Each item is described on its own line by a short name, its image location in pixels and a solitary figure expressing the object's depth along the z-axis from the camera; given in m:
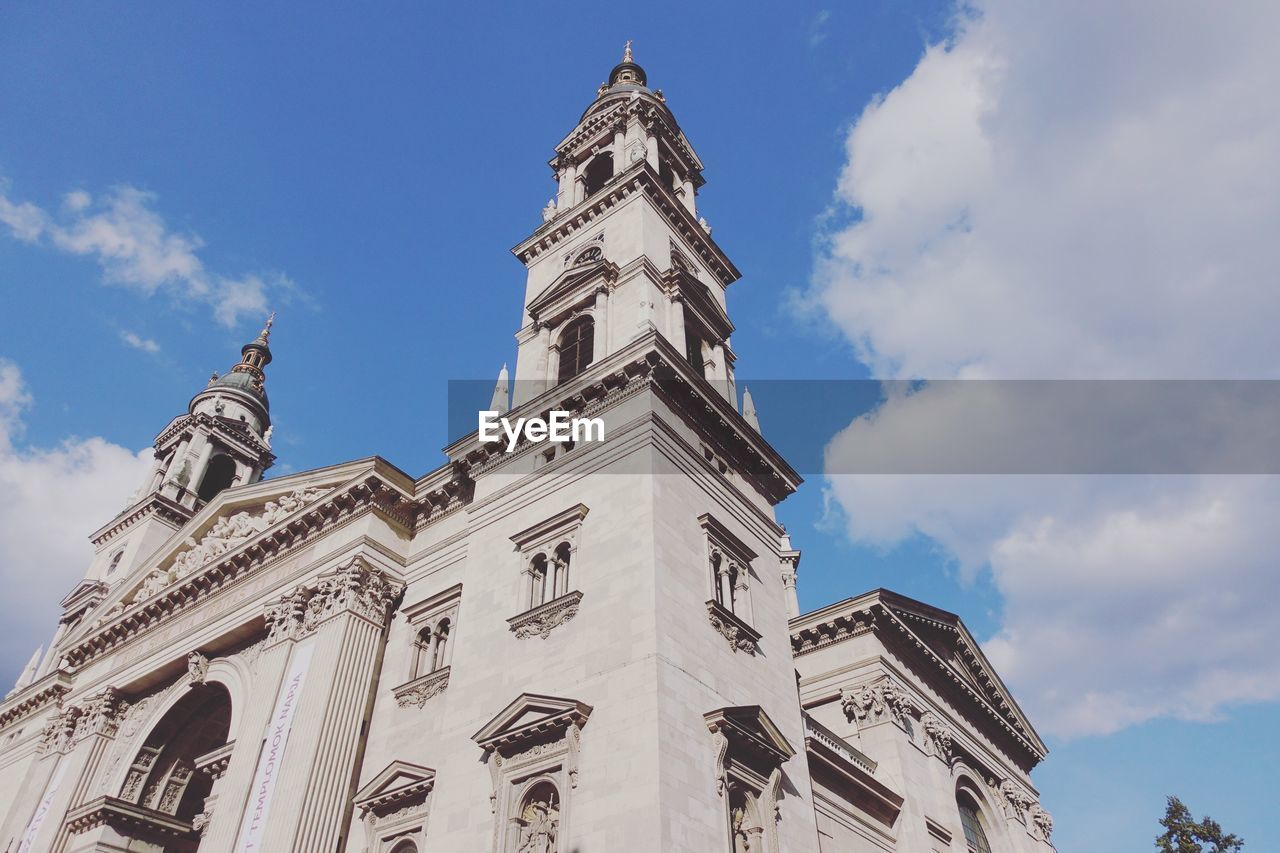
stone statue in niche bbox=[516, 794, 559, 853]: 17.45
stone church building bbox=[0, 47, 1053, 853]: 18.67
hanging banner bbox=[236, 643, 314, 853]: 21.78
